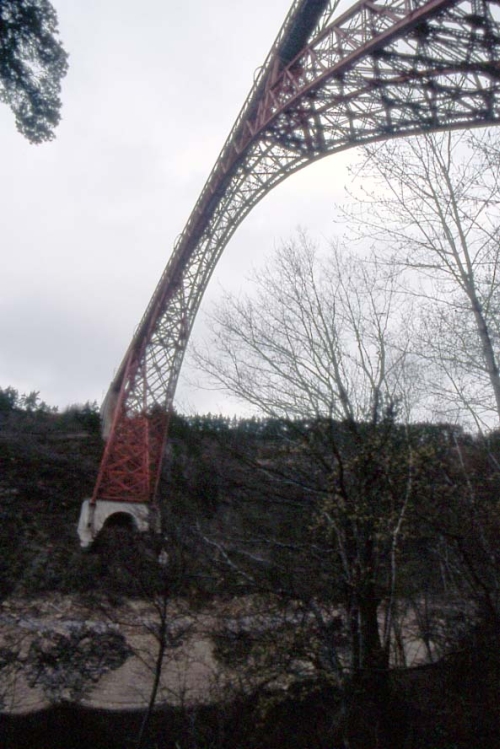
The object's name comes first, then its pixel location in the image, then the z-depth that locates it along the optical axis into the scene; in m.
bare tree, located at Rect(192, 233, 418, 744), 5.58
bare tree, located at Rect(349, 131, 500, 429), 5.74
